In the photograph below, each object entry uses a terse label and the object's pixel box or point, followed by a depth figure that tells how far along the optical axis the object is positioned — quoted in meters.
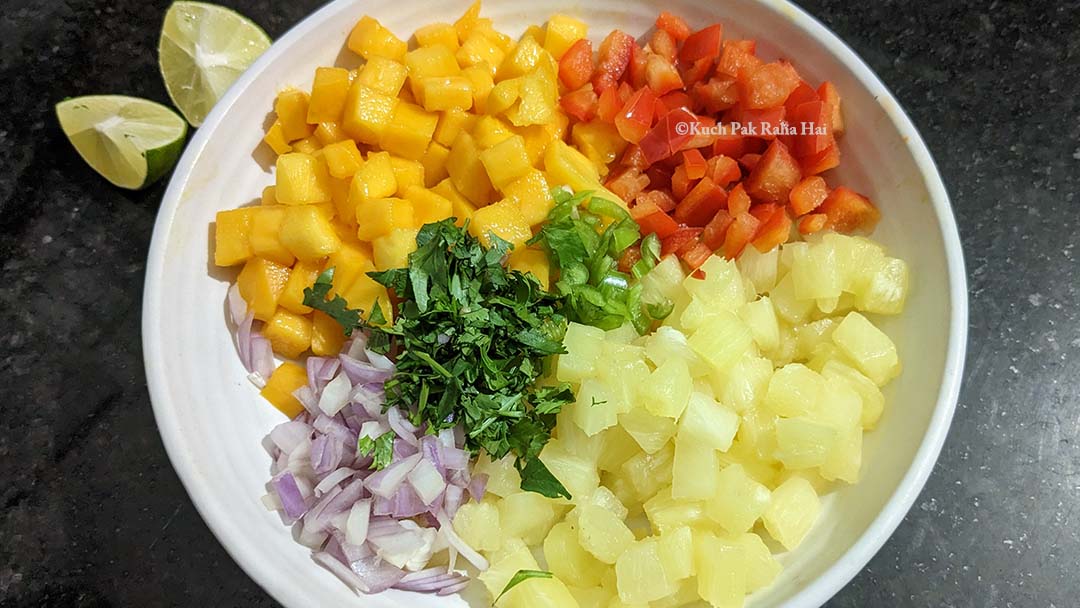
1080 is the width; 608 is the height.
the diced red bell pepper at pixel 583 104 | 0.25
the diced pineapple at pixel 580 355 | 0.22
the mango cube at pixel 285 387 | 0.24
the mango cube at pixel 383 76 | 0.24
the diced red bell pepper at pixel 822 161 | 0.24
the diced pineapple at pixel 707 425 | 0.21
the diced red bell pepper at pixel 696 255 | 0.24
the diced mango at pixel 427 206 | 0.24
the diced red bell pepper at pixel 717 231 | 0.24
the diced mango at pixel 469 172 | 0.24
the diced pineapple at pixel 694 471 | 0.20
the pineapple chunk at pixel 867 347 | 0.22
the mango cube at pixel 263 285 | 0.23
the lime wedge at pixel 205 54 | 0.28
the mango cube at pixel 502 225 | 0.23
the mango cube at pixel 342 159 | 0.23
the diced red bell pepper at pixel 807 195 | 0.24
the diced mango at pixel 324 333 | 0.24
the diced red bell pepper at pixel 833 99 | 0.24
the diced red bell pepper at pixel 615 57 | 0.26
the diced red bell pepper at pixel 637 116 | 0.24
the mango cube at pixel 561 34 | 0.26
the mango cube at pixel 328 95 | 0.23
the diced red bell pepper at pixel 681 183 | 0.25
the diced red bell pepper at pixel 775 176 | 0.24
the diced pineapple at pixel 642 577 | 0.20
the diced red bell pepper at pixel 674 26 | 0.25
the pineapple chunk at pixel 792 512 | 0.21
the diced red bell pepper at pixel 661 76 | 0.25
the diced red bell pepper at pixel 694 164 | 0.24
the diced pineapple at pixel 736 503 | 0.20
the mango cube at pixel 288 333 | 0.24
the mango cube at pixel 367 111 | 0.23
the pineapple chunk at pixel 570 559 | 0.21
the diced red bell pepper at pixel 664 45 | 0.26
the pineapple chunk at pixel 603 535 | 0.20
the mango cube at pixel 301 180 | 0.23
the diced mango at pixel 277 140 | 0.25
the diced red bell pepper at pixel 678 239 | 0.25
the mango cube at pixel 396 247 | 0.22
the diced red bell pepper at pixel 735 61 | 0.24
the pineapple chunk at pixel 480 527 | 0.22
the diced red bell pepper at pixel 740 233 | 0.24
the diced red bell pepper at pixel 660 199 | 0.25
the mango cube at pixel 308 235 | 0.23
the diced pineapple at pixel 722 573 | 0.20
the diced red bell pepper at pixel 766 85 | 0.24
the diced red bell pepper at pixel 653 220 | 0.25
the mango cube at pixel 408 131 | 0.24
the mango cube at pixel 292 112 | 0.24
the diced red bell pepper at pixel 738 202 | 0.24
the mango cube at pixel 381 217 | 0.22
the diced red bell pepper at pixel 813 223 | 0.24
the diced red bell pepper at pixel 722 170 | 0.24
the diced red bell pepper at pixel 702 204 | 0.24
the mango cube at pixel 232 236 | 0.24
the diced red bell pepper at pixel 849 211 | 0.24
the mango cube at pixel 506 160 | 0.23
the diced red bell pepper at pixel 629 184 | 0.25
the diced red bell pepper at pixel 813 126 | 0.23
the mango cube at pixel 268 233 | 0.23
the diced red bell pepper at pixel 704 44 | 0.25
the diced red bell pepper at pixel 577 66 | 0.25
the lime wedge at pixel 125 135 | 0.28
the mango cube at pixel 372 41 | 0.24
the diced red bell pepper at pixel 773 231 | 0.24
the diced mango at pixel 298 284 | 0.23
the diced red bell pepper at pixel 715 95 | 0.25
